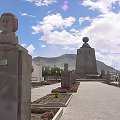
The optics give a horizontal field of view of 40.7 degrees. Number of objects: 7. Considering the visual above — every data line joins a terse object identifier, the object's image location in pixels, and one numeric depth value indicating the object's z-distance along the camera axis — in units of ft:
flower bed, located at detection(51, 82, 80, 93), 45.08
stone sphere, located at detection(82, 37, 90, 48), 152.87
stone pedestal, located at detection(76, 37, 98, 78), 149.08
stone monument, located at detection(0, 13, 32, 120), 10.55
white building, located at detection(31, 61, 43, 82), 103.74
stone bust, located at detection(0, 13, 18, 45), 10.98
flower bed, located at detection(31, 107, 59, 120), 18.28
